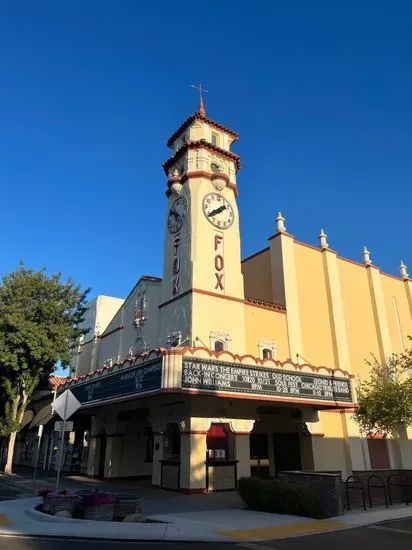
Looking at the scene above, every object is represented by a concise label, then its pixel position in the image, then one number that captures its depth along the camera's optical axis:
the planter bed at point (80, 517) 11.48
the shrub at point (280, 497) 12.65
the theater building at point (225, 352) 18.73
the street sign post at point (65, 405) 13.72
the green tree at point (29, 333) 27.02
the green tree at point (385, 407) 25.81
